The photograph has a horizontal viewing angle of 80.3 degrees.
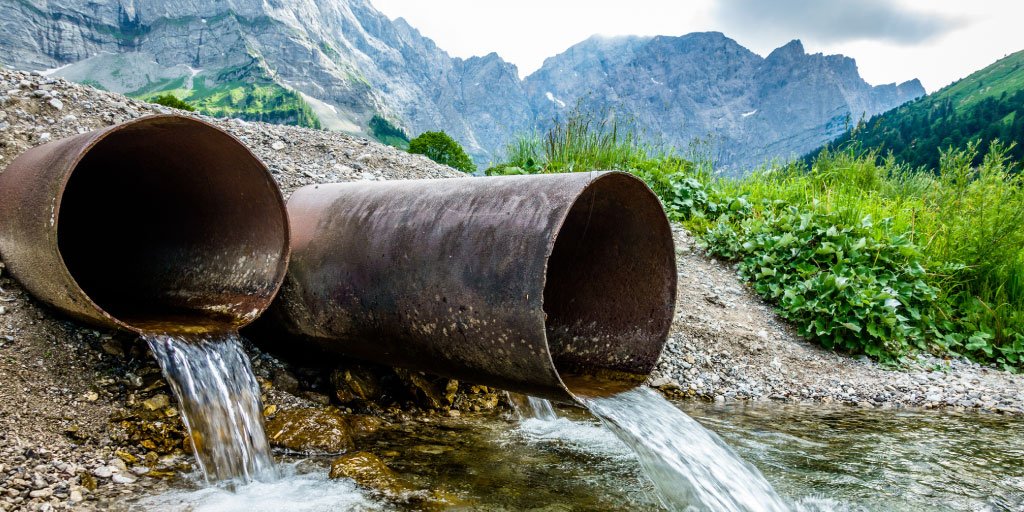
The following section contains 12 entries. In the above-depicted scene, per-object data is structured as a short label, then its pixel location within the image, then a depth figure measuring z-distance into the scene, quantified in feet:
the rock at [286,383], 12.24
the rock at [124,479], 8.66
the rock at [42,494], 7.82
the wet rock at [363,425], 11.45
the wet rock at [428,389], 12.96
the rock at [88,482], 8.32
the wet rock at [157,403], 10.24
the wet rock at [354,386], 12.55
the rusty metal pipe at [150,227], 9.61
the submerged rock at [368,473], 9.09
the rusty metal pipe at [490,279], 8.25
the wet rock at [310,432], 10.59
